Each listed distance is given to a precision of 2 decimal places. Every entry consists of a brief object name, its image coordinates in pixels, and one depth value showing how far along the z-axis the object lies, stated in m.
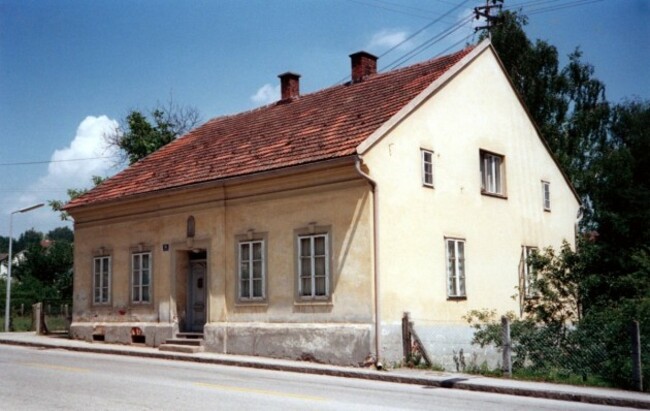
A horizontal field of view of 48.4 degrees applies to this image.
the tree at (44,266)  57.64
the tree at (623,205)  19.12
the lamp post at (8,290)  30.50
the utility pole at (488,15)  36.03
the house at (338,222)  17.00
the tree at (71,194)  35.03
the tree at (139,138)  35.62
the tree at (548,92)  35.09
